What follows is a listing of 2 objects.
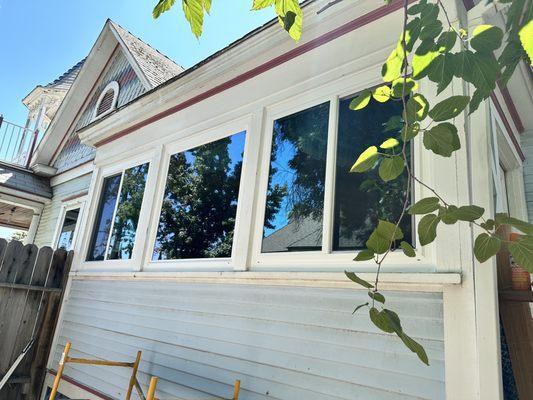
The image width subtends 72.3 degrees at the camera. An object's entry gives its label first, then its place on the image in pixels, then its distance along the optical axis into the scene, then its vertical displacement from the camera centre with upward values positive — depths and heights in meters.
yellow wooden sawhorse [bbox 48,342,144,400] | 3.21 -0.64
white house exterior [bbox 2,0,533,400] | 2.03 +0.34
